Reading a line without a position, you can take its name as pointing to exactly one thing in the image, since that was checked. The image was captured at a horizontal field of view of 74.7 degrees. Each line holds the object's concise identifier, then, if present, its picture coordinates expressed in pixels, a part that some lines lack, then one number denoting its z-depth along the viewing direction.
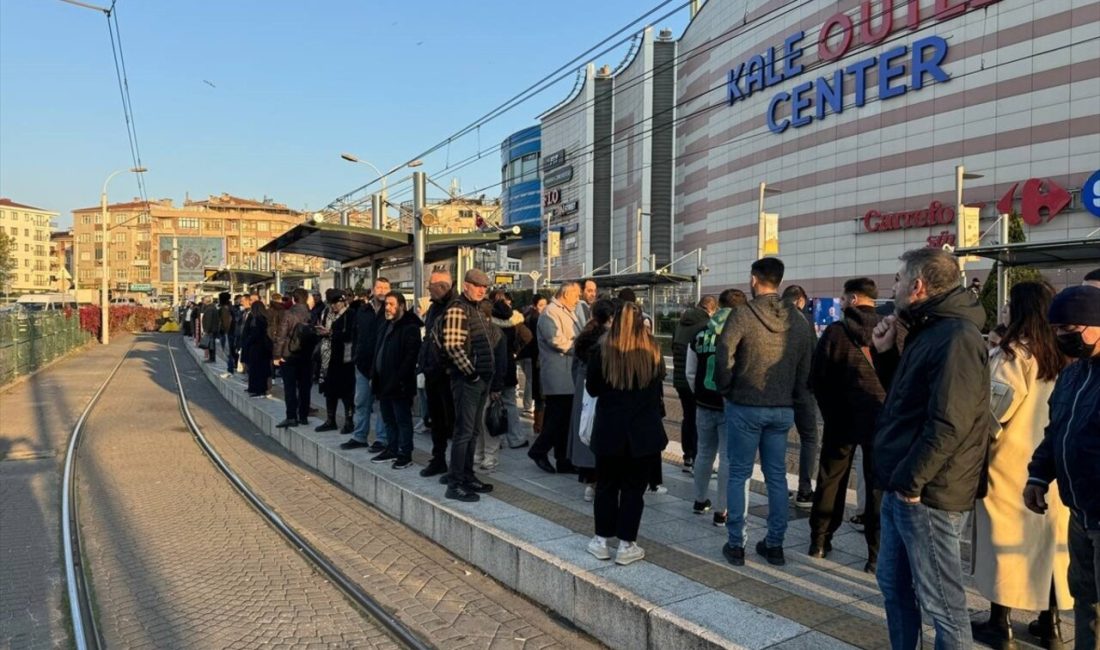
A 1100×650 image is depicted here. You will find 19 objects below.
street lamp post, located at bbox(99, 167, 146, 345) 35.59
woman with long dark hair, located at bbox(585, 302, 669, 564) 4.41
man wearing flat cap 6.02
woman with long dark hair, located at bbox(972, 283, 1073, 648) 3.46
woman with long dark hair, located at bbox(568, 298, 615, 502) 5.59
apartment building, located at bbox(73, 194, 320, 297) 103.56
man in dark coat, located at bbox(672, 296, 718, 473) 6.98
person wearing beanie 2.60
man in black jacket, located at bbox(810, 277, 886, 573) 4.43
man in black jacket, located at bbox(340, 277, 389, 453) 8.16
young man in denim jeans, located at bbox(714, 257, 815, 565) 4.39
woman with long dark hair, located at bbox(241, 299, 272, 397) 12.60
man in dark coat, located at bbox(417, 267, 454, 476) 6.48
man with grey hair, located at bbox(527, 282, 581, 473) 7.07
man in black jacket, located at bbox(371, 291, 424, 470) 7.25
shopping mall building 24.00
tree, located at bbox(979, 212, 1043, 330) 18.22
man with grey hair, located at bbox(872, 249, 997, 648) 2.72
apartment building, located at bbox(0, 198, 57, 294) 112.06
